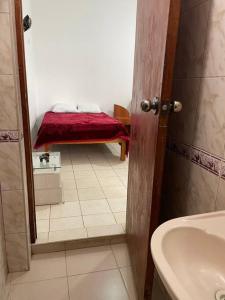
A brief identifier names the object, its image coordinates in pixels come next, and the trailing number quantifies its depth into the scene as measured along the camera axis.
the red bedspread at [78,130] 3.52
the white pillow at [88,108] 4.69
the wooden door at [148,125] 0.98
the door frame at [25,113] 1.34
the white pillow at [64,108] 4.55
